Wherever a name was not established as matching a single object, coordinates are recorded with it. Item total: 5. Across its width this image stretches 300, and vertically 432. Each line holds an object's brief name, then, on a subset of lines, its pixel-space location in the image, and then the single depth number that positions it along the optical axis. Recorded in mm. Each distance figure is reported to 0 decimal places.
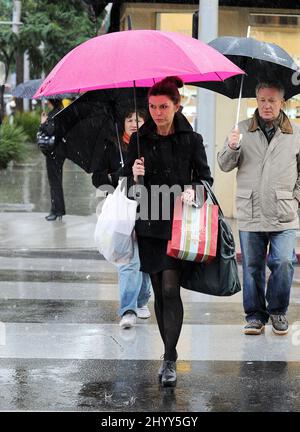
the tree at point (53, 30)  59719
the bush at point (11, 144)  46469
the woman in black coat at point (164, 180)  10961
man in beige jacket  12984
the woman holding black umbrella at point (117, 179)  13656
